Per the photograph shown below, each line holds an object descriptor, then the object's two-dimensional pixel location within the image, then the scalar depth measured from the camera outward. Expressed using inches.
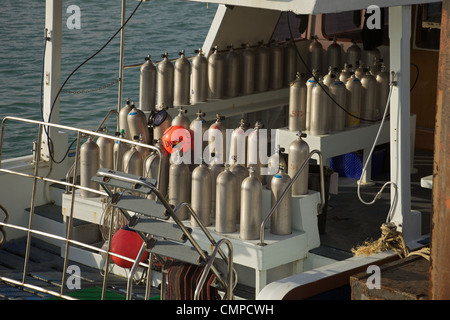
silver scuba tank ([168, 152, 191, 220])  564.7
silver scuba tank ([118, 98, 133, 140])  639.8
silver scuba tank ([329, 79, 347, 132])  636.1
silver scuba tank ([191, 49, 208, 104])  720.3
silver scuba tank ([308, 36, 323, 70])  778.2
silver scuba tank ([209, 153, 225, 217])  562.9
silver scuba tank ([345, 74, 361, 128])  651.5
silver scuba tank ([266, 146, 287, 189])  555.2
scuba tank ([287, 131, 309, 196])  558.9
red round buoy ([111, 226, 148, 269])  561.3
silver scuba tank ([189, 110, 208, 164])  599.5
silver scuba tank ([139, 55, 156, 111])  709.3
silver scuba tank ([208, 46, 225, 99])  729.6
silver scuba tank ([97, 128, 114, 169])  614.9
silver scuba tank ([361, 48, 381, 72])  750.5
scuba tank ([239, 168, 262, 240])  528.1
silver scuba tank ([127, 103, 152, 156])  634.8
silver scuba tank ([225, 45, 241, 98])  736.3
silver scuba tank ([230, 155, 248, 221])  545.3
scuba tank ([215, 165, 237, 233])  536.4
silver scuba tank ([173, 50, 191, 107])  716.7
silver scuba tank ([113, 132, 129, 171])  601.9
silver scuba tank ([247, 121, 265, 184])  565.3
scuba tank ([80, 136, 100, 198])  604.7
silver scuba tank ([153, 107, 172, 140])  627.2
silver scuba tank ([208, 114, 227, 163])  593.0
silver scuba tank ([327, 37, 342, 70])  764.6
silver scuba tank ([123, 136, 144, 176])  585.9
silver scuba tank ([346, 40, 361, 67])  753.6
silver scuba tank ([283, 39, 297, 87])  772.0
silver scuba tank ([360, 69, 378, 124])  663.1
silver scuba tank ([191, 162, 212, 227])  549.0
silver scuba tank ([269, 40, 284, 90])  761.6
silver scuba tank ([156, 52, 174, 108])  717.3
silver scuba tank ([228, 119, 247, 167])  572.7
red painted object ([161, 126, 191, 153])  595.8
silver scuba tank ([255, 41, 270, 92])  753.6
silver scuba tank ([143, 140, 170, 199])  578.9
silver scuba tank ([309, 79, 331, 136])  618.2
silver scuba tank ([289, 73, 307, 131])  629.9
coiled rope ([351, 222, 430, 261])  537.0
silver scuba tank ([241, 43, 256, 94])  745.0
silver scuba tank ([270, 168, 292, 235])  538.3
